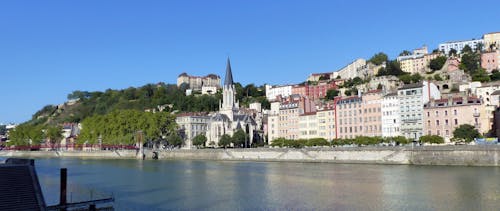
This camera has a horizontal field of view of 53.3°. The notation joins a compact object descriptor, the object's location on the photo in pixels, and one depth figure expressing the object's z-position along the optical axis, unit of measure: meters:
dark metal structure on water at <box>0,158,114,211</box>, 19.20
